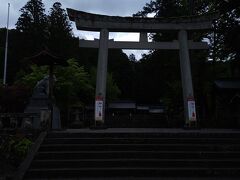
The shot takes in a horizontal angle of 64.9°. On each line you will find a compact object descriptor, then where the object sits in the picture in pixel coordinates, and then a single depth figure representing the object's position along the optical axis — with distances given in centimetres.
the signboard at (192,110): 880
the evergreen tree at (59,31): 2405
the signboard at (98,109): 863
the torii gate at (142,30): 911
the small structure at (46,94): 712
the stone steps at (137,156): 503
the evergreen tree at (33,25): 2464
